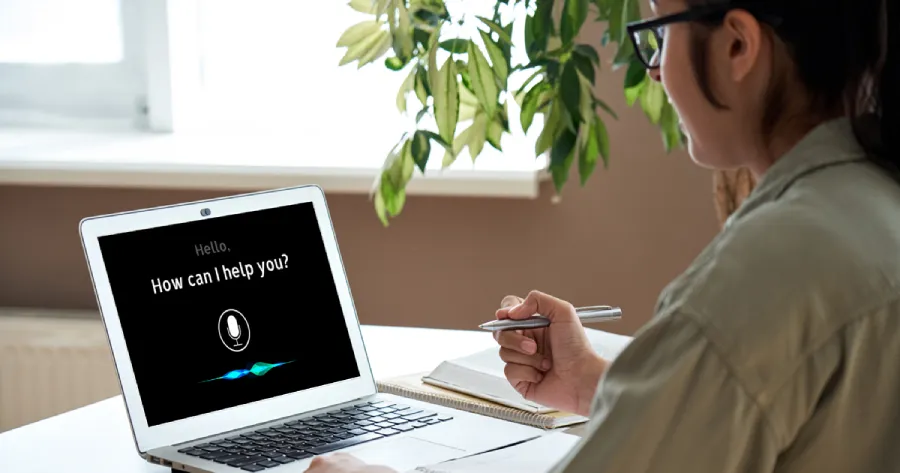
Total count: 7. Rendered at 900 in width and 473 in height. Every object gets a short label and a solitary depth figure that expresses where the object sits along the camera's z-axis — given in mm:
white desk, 2415
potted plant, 2642
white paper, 2312
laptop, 2396
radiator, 3489
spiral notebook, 2487
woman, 1897
